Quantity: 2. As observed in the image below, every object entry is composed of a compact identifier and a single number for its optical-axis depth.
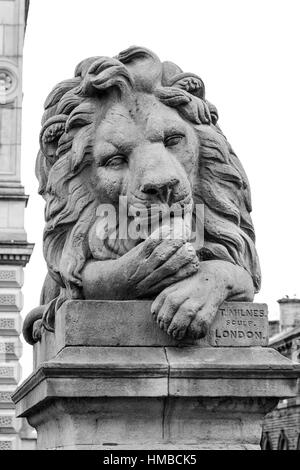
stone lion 5.48
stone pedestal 5.16
